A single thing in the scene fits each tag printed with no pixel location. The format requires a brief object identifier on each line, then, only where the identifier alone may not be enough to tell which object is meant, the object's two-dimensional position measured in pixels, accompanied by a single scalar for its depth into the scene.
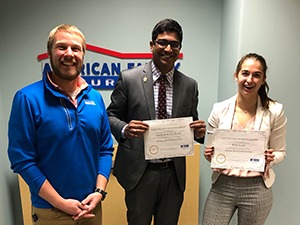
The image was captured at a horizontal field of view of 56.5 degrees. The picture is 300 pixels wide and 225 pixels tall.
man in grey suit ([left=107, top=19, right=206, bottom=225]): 1.61
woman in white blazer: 1.63
